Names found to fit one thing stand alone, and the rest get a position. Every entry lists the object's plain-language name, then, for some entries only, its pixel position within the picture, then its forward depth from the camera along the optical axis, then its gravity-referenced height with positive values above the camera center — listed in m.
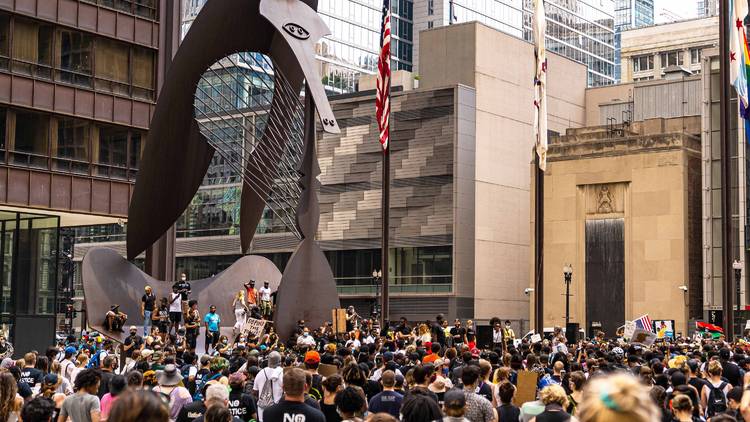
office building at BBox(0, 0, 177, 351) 42.09 +5.92
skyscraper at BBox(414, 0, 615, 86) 123.62 +29.58
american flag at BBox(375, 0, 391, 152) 38.16 +6.73
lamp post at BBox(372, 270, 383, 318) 79.31 -0.14
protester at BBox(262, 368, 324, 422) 9.23 -0.97
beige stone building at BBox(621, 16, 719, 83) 136.50 +29.49
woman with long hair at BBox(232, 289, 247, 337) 36.46 -0.81
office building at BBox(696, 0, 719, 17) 166.05 +42.84
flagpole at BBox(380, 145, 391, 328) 39.06 +2.19
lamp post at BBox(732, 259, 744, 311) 62.39 +0.80
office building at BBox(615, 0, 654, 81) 190.62 +45.87
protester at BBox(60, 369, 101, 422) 10.60 -1.10
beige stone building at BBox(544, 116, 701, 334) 70.69 +4.33
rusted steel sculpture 35.72 +4.41
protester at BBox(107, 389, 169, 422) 4.84 -0.52
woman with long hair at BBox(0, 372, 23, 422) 9.67 -0.97
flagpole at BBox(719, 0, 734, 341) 27.65 +1.93
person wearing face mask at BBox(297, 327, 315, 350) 24.49 -1.27
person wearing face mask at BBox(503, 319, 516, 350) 31.73 -1.23
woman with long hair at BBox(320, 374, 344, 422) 11.00 -1.05
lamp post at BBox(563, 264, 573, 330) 61.25 +0.81
